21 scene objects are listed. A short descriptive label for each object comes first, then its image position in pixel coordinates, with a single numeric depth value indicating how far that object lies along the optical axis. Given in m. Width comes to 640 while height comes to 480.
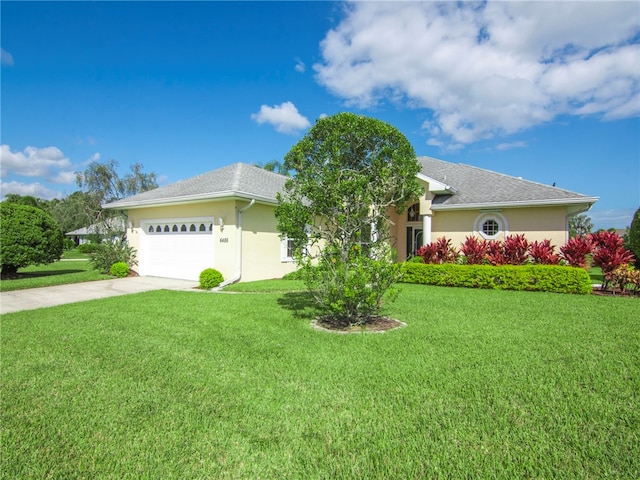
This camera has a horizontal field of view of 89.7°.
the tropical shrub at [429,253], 14.04
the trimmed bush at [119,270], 15.28
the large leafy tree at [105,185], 33.91
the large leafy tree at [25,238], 13.32
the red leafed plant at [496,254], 12.69
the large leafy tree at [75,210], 35.41
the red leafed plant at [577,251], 11.50
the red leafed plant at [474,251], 13.11
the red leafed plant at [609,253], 10.67
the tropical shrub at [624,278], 10.30
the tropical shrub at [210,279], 11.91
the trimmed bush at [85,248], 34.22
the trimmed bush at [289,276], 14.31
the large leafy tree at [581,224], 40.19
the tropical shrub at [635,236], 15.65
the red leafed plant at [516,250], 12.41
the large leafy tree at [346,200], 6.50
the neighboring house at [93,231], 29.38
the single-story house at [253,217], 12.83
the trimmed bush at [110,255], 15.98
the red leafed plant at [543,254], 12.01
